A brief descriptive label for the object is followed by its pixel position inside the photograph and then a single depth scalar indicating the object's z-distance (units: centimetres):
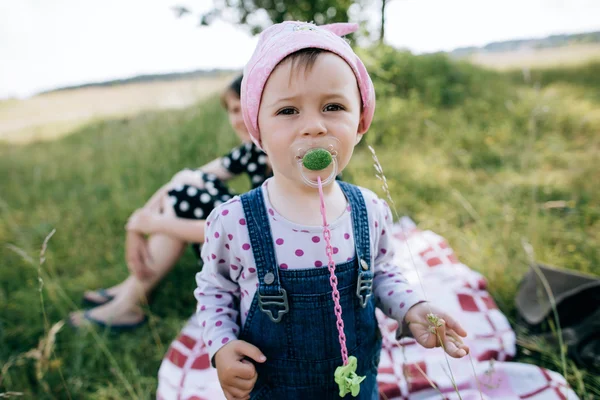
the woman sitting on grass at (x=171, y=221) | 201
